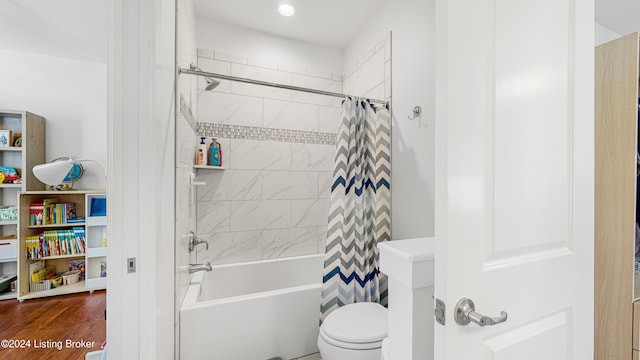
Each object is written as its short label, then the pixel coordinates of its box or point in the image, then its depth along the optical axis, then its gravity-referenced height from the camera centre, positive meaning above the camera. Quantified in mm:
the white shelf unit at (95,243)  2869 -714
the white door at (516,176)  585 +16
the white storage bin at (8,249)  2629 -713
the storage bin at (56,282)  2775 -1109
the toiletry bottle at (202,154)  2129 +222
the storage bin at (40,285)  2688 -1118
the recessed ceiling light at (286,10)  2075 +1419
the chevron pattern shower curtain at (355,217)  1698 -253
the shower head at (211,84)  1779 +677
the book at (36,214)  2750 -365
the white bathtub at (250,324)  1509 -905
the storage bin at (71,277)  2842 -1083
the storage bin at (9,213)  2672 -349
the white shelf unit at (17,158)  2652 +241
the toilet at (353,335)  1227 -765
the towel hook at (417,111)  1710 +471
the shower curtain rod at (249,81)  1536 +651
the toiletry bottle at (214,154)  2191 +228
